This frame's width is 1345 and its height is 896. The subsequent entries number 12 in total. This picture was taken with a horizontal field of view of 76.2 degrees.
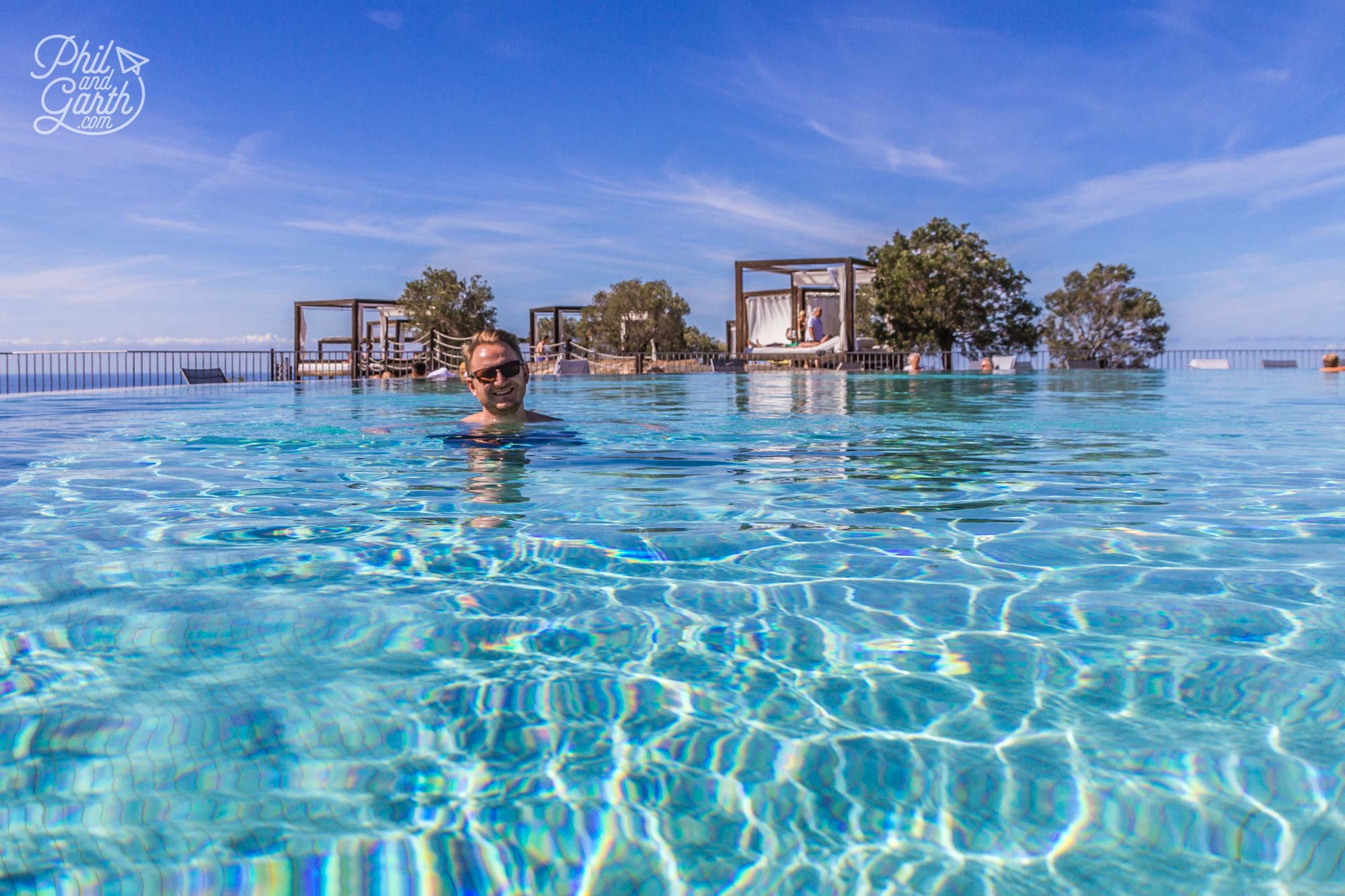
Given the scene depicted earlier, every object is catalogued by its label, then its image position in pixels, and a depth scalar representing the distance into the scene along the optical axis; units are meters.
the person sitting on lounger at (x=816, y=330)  28.19
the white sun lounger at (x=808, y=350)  28.59
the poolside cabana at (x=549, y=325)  34.03
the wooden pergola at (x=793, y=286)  27.36
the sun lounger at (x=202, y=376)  24.17
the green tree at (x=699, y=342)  54.71
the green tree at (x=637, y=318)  41.41
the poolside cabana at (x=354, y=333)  29.59
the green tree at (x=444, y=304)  32.06
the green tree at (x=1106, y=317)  42.16
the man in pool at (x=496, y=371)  6.94
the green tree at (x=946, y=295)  32.09
